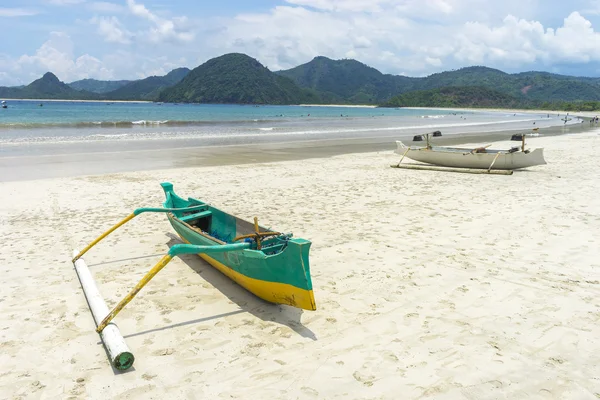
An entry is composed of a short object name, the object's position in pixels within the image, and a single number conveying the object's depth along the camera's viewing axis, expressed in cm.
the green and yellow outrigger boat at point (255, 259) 452
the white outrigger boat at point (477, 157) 1458
